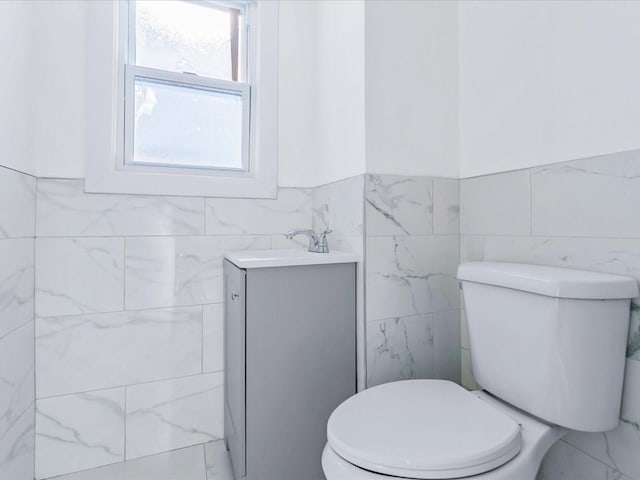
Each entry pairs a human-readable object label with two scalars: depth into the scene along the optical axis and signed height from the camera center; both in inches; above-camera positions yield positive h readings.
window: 54.5 +24.7
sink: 44.1 -2.2
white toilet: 29.4 -16.8
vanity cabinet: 43.9 -15.9
